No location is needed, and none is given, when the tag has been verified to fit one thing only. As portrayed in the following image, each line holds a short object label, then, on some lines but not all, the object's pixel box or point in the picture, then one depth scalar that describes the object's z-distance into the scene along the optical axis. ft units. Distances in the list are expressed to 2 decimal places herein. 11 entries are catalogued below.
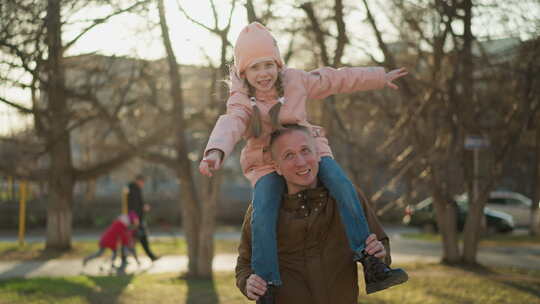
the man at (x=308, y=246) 12.32
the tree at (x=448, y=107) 43.47
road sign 47.75
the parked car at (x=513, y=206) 103.71
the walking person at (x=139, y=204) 52.90
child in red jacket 48.83
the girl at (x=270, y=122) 12.22
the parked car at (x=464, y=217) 91.15
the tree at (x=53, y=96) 27.55
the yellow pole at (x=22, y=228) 67.46
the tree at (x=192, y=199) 41.06
